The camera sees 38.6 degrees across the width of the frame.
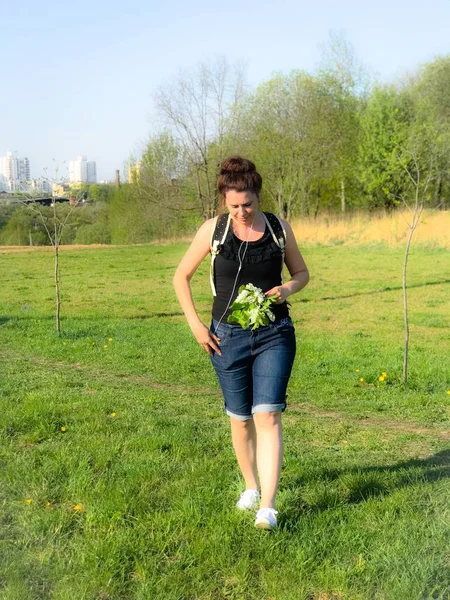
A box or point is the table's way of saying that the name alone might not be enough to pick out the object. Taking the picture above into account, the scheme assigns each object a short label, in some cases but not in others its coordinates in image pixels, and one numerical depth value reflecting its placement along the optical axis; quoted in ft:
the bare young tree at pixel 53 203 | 36.78
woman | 10.82
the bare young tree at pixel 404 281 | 24.87
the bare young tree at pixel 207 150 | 70.28
